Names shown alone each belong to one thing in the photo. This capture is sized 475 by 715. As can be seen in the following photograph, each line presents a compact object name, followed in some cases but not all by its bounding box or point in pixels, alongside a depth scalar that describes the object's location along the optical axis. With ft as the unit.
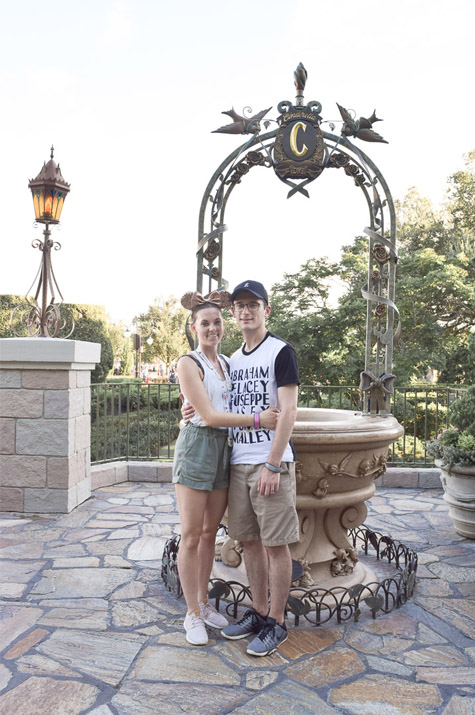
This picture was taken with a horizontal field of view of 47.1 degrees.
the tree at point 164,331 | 101.50
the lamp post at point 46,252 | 17.30
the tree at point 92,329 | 45.81
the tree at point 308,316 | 42.09
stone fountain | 9.82
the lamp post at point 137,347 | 79.40
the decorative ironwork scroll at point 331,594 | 9.48
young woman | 8.24
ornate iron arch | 11.41
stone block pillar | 16.46
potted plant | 14.05
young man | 8.09
